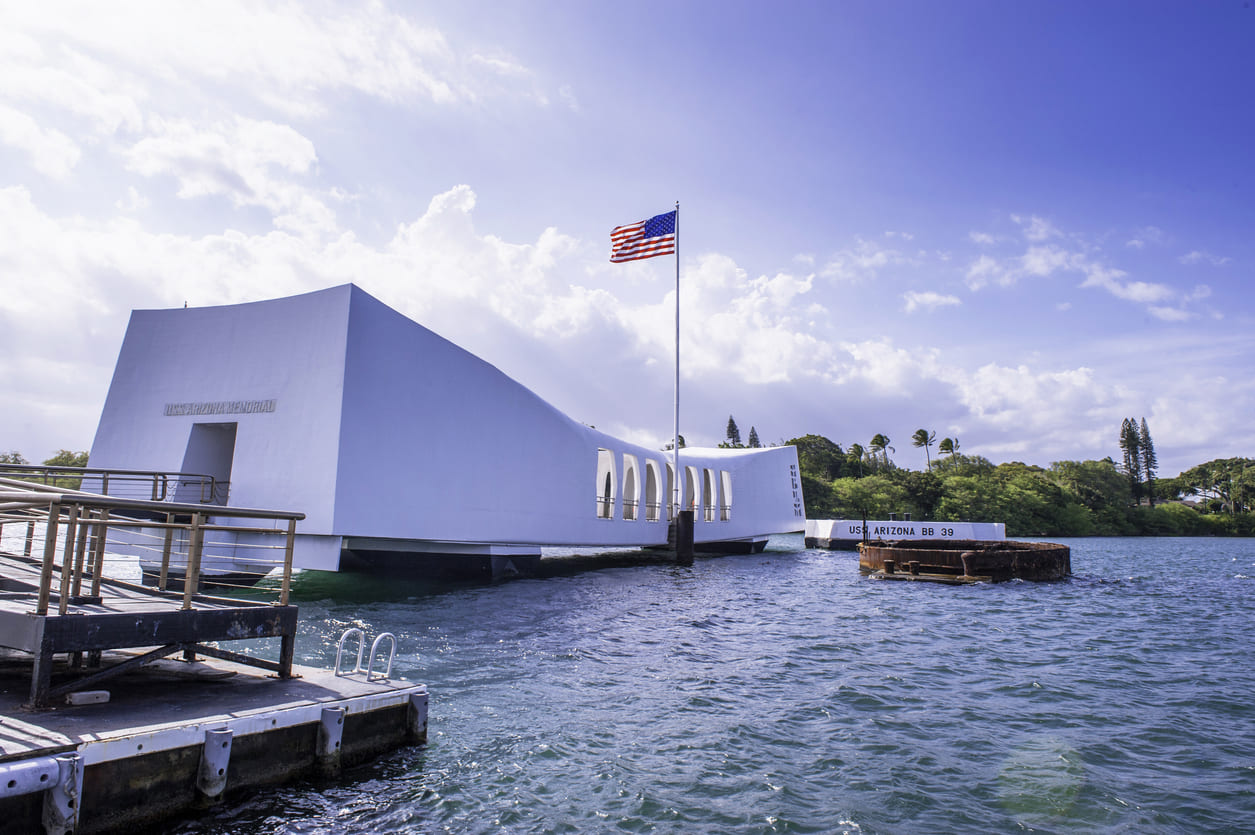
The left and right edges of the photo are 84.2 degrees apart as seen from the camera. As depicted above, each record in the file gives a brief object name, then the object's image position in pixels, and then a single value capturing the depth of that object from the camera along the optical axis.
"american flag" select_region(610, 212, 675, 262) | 23.62
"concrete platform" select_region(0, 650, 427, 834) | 3.32
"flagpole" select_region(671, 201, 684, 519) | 26.05
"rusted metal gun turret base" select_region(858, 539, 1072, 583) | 22.09
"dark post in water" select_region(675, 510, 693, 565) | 25.22
